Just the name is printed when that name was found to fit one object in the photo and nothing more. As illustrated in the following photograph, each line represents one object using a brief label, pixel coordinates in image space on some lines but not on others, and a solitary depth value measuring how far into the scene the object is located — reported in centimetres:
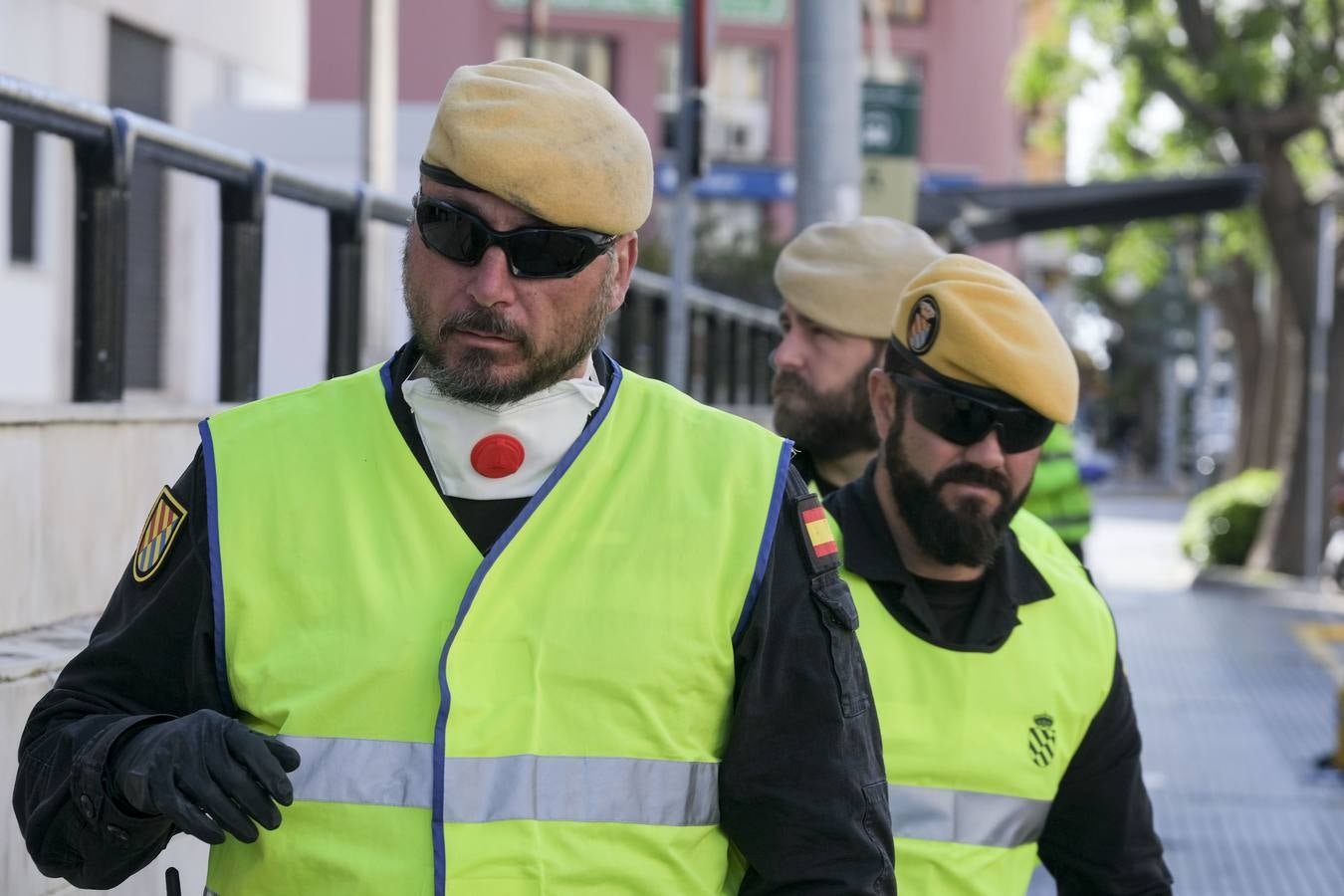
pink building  7587
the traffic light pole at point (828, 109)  1628
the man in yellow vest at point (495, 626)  469
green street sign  1919
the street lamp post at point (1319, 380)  3750
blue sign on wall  6481
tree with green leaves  4087
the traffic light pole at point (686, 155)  1337
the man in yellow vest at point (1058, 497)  1168
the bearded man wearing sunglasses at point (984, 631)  661
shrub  4600
